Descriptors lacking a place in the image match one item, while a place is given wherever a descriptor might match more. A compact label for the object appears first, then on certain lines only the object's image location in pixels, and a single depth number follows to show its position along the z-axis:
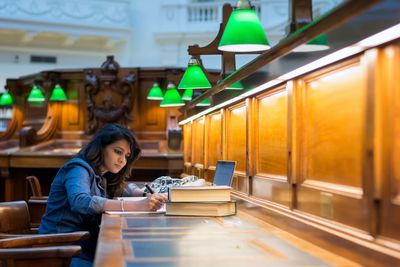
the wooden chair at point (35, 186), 4.94
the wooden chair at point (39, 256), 1.98
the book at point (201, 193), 2.32
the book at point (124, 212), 2.42
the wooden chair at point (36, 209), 4.48
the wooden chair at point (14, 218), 2.69
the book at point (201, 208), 2.30
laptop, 2.64
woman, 2.47
